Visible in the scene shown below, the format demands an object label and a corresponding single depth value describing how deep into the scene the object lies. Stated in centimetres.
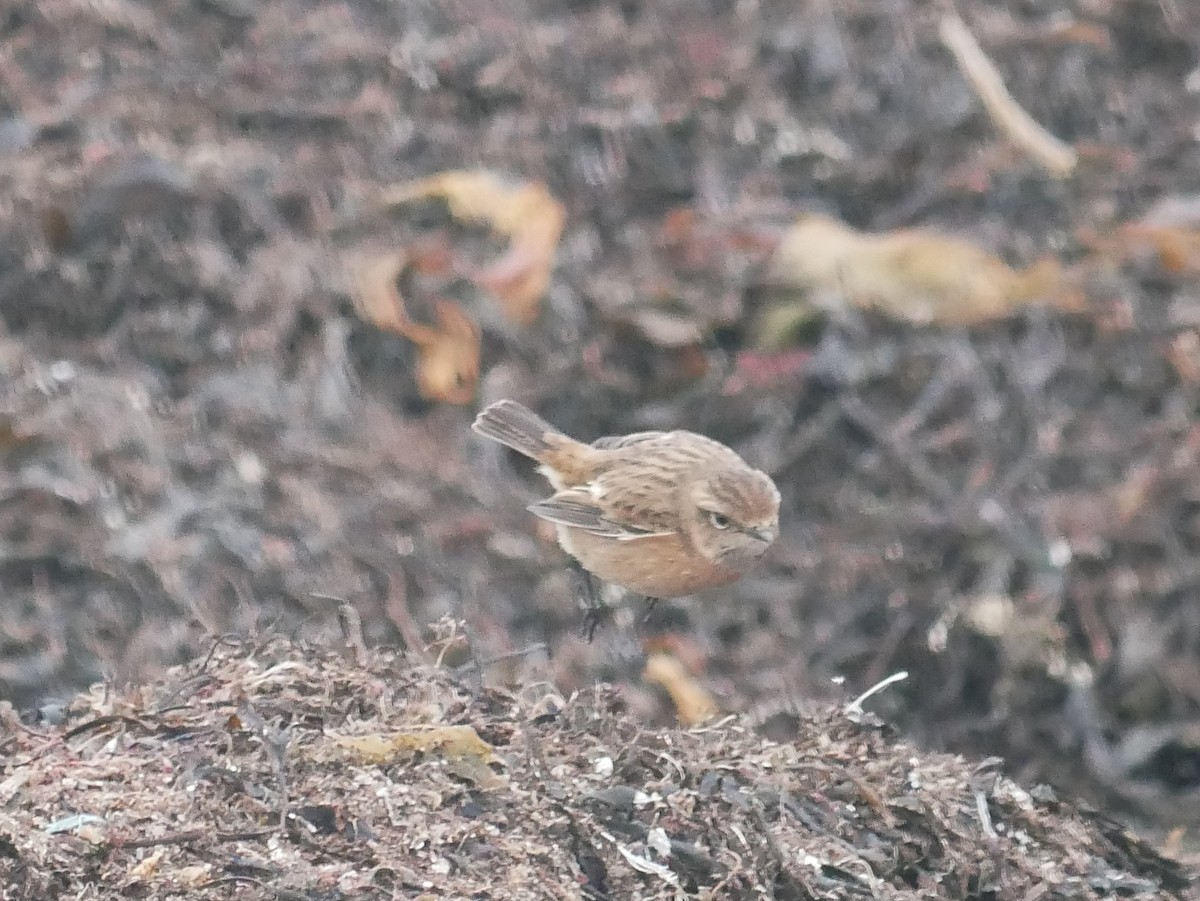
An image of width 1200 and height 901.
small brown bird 1053
